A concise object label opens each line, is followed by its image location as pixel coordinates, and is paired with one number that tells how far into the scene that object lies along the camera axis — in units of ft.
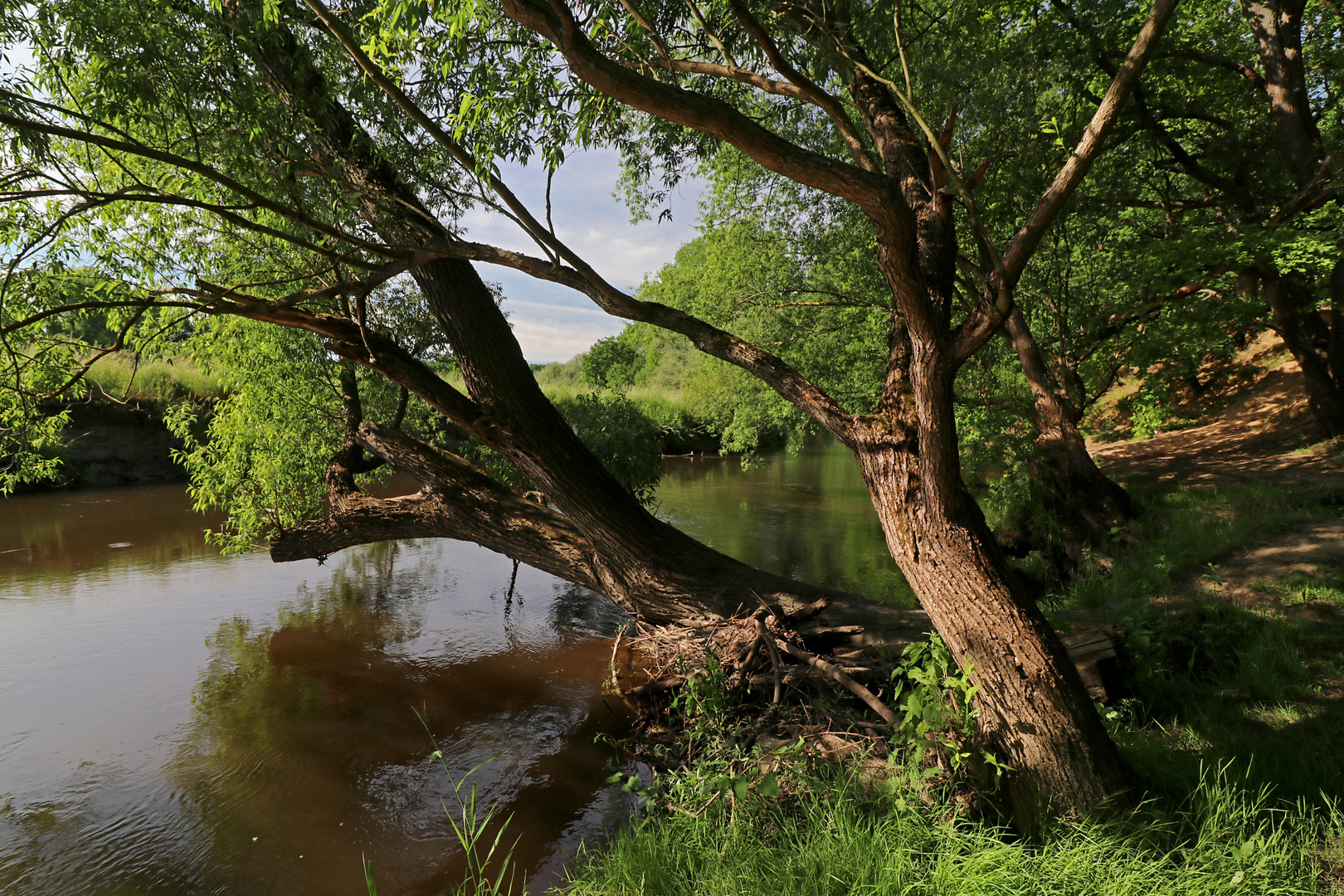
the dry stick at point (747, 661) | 14.65
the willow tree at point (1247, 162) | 20.77
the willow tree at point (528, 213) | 9.59
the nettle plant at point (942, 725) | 9.77
